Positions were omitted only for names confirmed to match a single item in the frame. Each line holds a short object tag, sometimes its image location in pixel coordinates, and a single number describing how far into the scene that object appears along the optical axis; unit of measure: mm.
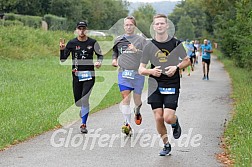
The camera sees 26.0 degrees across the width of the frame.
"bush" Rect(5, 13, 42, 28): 54594
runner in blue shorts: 9789
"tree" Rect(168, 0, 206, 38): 128500
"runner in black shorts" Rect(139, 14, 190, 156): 7910
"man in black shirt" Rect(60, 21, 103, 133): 10352
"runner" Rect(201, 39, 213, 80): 24500
